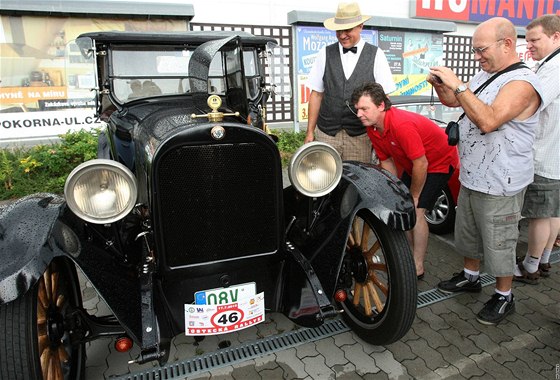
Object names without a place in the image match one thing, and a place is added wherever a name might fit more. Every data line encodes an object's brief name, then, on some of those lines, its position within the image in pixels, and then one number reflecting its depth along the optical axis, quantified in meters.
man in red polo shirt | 2.62
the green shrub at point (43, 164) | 4.99
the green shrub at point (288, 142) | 6.45
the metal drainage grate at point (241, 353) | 2.18
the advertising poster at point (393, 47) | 8.08
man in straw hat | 3.07
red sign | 8.55
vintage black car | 1.70
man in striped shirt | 2.75
